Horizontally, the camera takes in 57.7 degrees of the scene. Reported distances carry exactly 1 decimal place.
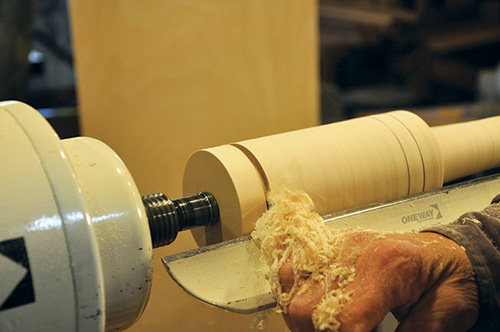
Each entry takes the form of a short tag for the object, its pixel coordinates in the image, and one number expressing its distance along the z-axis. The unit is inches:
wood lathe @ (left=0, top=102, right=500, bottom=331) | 13.4
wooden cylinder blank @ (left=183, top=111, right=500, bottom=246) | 21.6
